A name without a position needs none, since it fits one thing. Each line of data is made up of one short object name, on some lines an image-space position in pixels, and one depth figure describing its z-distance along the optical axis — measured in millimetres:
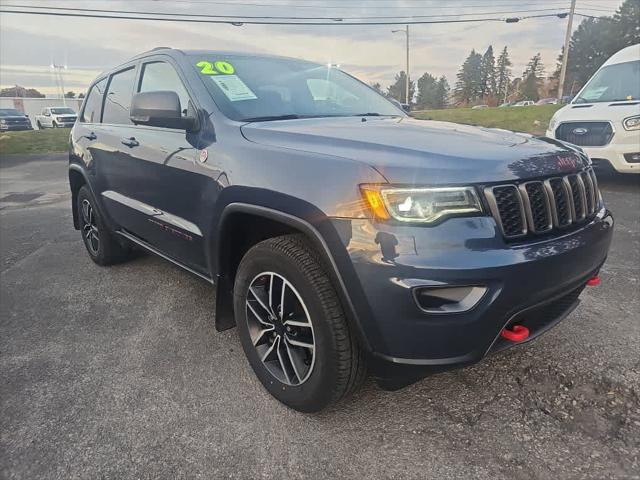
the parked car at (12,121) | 27223
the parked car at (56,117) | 30078
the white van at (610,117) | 6562
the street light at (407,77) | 40638
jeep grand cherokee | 1700
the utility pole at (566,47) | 28722
